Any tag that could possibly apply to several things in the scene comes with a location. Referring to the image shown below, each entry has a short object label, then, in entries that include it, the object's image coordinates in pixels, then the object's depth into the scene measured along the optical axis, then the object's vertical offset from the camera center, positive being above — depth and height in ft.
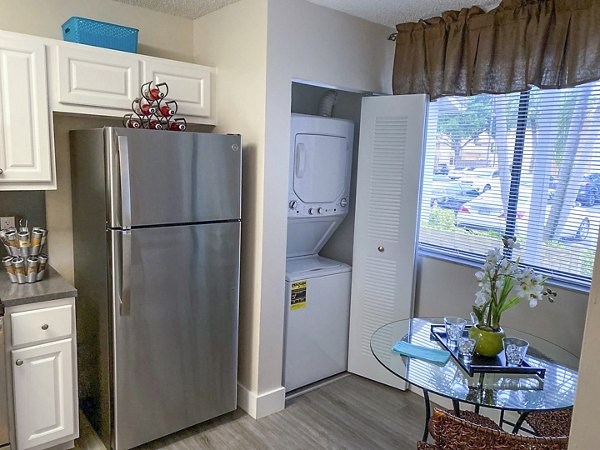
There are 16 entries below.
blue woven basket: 7.78 +2.04
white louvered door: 9.64 -1.20
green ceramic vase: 6.43 -2.43
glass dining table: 5.55 -2.76
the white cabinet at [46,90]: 7.11 +1.00
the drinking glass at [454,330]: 6.96 -2.47
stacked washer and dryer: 9.70 -2.38
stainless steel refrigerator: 7.22 -2.05
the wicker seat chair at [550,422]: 6.22 -3.49
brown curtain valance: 7.21 +2.10
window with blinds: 7.63 -0.18
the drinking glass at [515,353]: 6.38 -2.56
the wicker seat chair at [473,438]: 4.75 -2.86
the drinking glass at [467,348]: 6.48 -2.55
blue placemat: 6.47 -2.71
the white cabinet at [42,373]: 6.89 -3.45
